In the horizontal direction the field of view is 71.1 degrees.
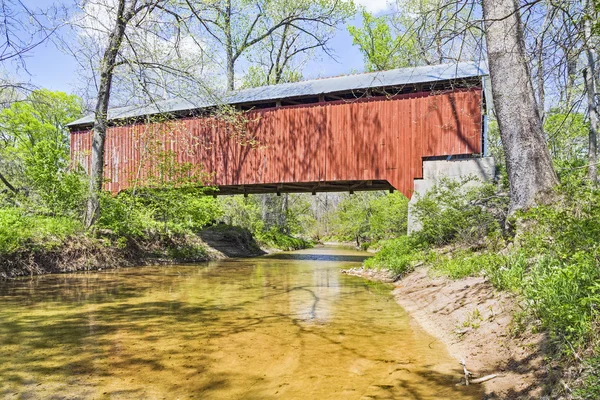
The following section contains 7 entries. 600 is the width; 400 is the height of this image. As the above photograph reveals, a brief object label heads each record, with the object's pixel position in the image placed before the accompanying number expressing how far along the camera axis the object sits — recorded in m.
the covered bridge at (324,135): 12.03
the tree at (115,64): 9.39
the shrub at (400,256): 8.69
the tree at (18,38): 3.56
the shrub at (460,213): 7.82
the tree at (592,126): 10.69
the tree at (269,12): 22.03
